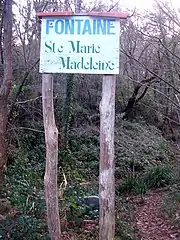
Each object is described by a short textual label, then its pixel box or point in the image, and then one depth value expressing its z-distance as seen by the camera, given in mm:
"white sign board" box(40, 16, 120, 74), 5055
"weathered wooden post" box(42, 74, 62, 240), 5258
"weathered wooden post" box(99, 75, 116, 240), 5062
